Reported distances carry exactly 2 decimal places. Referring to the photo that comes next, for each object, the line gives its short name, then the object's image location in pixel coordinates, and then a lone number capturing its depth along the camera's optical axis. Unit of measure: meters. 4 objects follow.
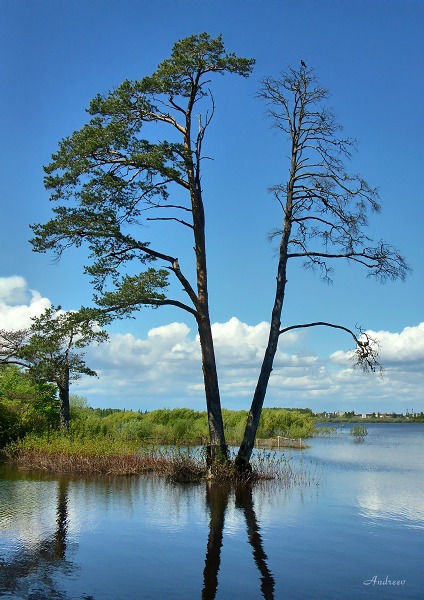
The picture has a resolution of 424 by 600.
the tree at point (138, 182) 18.44
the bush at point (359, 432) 54.12
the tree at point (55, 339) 18.09
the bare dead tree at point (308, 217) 19.77
